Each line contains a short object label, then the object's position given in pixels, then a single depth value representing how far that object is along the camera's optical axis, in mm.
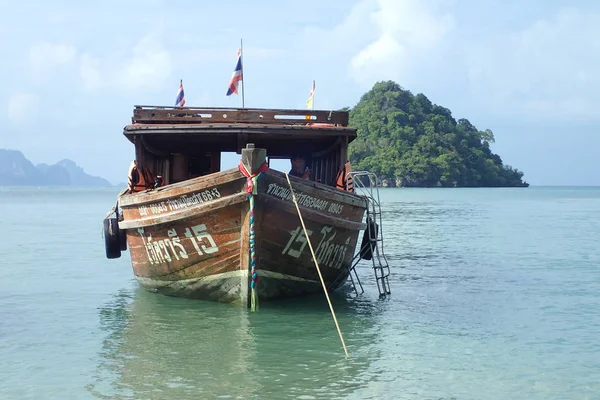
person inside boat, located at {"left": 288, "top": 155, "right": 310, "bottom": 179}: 14737
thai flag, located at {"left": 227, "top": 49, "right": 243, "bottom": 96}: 14391
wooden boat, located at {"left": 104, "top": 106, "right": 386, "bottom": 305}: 10703
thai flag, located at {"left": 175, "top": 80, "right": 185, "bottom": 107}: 16062
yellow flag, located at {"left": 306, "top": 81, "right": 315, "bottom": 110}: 15148
